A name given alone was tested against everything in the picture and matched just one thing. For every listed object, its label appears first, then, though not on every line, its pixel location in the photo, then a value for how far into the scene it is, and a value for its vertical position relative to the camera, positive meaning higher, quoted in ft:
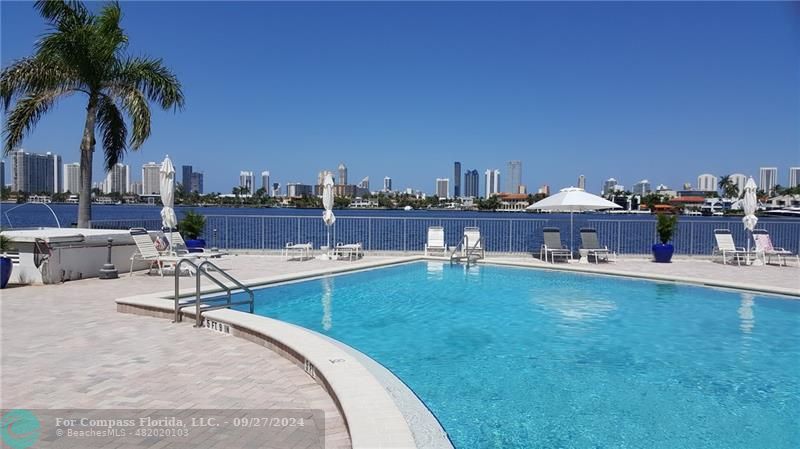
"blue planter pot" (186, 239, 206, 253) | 45.64 -3.17
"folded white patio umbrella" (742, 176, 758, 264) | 48.21 +0.87
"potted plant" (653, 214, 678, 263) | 47.19 -1.83
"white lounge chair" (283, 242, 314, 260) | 46.35 -3.82
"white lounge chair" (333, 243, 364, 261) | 47.85 -3.67
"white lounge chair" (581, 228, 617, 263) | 48.11 -3.17
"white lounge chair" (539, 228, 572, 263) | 48.90 -3.22
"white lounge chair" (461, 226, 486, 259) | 49.24 -2.87
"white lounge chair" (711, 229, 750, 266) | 47.34 -3.11
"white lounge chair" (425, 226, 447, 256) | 51.39 -2.88
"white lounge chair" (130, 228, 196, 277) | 35.06 -2.90
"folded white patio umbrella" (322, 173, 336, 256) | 48.34 +1.13
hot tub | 30.30 -2.75
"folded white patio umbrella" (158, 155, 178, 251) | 39.55 +1.22
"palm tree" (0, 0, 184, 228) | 40.24 +10.80
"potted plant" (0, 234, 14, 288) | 28.60 -3.11
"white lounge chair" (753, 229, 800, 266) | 46.14 -3.10
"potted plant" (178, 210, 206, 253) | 49.49 -1.39
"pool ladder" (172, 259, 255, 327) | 19.76 -3.98
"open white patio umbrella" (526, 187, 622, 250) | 48.62 +1.14
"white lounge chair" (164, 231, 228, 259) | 39.34 -2.88
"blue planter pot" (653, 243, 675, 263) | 47.11 -3.46
